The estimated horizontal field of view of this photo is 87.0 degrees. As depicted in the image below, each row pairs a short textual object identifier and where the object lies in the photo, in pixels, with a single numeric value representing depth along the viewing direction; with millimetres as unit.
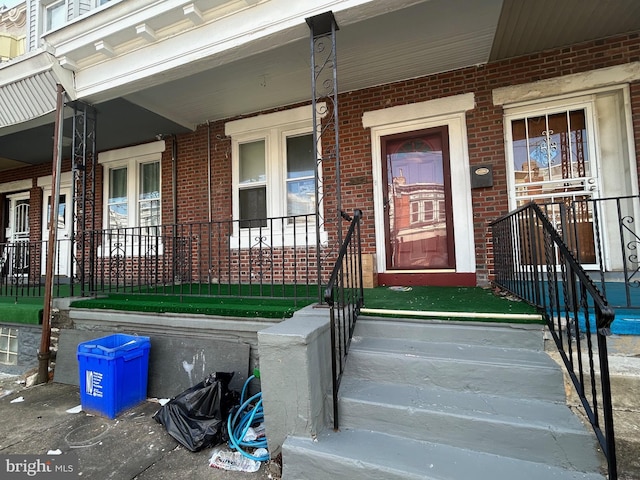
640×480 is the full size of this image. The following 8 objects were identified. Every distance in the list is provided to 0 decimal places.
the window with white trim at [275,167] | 5336
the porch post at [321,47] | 2877
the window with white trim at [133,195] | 6460
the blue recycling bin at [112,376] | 2869
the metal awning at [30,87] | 4191
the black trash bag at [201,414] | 2393
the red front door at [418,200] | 4551
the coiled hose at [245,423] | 2334
